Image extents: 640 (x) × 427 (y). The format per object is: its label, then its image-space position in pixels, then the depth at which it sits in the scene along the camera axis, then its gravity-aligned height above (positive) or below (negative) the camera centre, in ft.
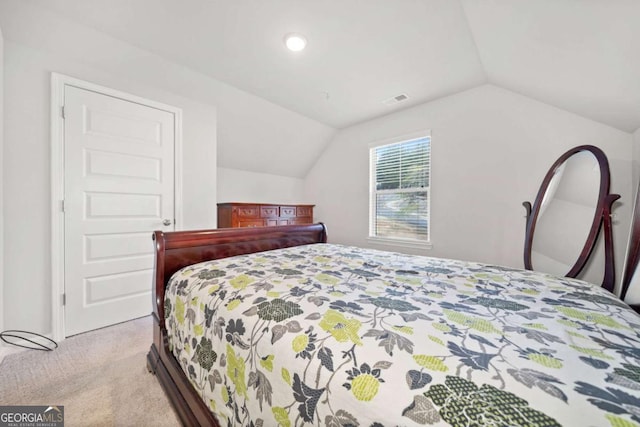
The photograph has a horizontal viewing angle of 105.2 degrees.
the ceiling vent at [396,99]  9.91 +4.69
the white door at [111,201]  6.84 +0.29
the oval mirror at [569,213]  6.00 -0.01
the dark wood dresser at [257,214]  11.34 -0.15
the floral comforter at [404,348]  1.51 -1.13
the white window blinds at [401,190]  10.97 +1.03
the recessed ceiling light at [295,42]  6.85 +4.89
